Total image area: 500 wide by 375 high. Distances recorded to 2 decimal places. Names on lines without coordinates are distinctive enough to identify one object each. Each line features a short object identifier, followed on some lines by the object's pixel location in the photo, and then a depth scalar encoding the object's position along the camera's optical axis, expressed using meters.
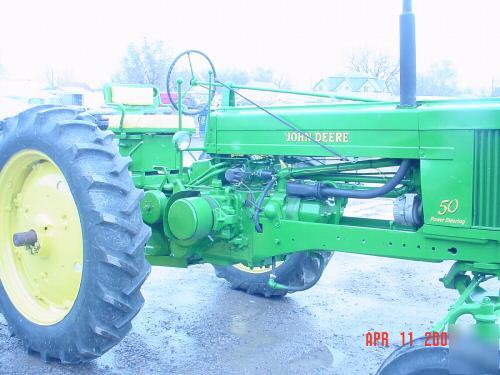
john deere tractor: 2.96
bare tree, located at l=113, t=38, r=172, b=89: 41.47
